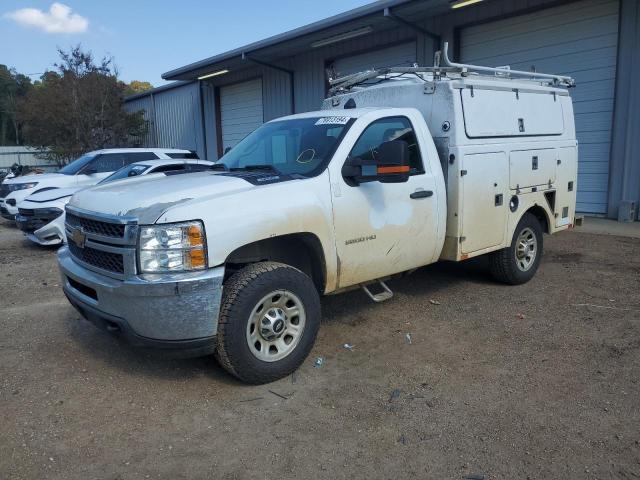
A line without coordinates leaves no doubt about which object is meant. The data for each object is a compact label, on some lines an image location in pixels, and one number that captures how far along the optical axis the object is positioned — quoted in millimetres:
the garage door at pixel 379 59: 13393
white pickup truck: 3498
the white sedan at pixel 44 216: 8945
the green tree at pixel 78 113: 23500
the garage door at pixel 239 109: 18703
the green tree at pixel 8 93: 61406
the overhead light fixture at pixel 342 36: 13325
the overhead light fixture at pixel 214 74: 18650
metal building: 10000
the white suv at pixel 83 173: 11188
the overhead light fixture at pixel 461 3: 10941
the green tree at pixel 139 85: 59144
